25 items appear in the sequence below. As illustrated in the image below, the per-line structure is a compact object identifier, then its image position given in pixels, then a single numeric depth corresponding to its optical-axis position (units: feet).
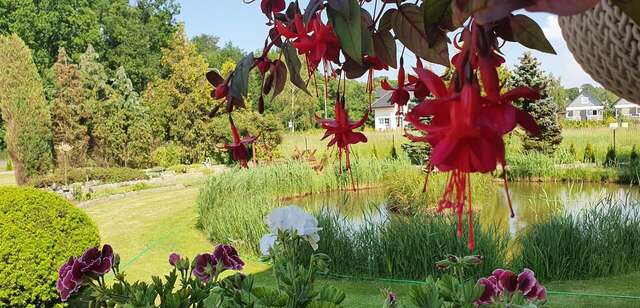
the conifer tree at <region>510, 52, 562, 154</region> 35.40
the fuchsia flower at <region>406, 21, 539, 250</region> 0.65
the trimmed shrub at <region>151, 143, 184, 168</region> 46.73
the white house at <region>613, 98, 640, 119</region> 115.11
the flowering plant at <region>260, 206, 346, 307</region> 4.10
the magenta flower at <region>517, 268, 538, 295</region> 3.94
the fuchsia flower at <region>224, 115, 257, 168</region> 1.72
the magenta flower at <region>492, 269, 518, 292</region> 3.95
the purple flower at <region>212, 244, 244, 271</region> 4.94
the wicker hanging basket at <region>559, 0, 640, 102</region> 1.91
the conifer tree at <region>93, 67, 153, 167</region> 45.55
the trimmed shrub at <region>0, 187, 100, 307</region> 10.55
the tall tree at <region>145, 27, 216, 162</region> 47.55
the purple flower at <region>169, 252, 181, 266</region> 5.07
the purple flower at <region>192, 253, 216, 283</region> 4.80
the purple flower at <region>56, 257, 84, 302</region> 4.36
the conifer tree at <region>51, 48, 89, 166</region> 44.32
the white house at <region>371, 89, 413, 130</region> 74.27
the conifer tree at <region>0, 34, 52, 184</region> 37.40
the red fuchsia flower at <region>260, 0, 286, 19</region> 1.55
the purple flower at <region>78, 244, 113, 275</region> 4.42
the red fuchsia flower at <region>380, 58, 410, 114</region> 1.60
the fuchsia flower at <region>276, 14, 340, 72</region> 1.27
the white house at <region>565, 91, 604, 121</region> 114.73
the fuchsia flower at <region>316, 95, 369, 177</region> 1.51
